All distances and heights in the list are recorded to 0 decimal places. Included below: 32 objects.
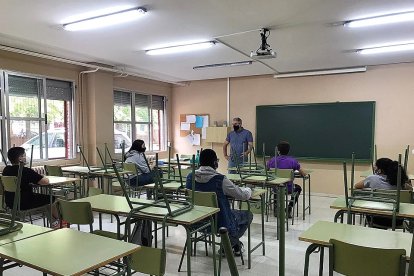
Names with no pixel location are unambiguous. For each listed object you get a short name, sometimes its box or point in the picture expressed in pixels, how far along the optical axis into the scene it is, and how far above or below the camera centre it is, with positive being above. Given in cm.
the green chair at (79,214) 239 -70
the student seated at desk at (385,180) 301 -55
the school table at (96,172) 458 -72
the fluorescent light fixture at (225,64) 578 +117
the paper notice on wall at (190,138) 804 -34
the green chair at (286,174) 432 -70
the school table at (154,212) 220 -68
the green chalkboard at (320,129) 612 -9
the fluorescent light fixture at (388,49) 458 +116
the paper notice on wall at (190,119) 798 +16
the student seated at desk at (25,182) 368 -67
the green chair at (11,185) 362 -71
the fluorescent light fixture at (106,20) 322 +118
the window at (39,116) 503 +17
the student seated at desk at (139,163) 495 -60
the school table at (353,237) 173 -66
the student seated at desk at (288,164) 461 -61
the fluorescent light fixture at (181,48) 448 +118
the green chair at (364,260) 148 -67
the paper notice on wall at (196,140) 795 -39
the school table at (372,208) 238 -67
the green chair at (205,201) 265 -66
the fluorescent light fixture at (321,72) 606 +108
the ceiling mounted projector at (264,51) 379 +92
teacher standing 614 -32
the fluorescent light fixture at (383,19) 327 +116
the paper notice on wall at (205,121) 780 +10
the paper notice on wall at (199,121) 787 +10
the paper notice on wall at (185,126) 811 -2
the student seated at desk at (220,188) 280 -59
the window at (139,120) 692 +13
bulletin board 784 +3
